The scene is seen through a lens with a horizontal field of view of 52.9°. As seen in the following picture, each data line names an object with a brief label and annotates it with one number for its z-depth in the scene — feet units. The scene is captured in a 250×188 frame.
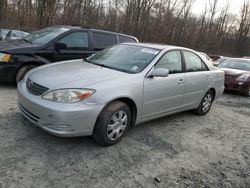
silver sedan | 10.61
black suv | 18.28
